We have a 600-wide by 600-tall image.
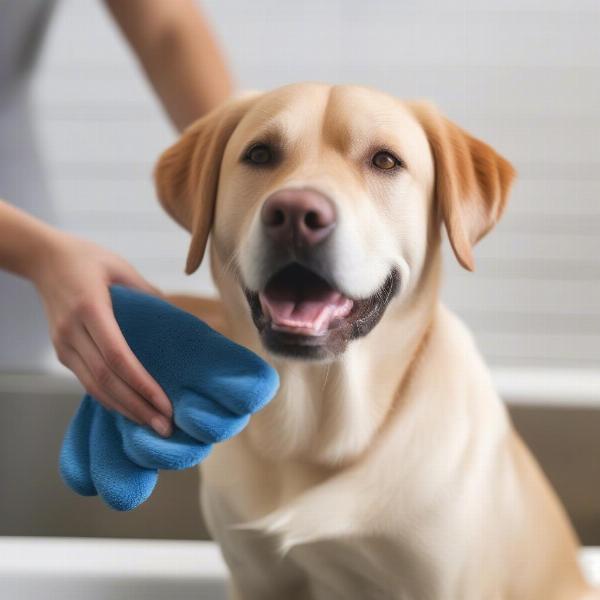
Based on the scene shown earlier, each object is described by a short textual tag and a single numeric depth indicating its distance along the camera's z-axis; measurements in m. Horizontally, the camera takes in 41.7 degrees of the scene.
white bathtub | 0.97
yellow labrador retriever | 0.74
